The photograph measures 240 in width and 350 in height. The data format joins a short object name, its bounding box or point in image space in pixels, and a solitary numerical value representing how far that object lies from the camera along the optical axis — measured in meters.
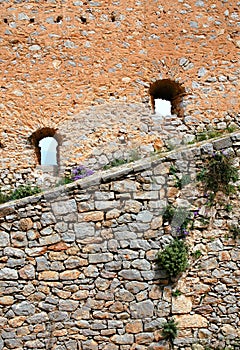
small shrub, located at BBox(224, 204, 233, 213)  5.54
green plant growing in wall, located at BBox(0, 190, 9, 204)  7.44
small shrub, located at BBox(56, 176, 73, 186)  7.74
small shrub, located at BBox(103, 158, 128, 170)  7.94
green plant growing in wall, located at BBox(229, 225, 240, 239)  5.43
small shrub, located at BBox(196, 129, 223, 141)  8.32
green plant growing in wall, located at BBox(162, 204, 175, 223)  5.38
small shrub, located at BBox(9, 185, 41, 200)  7.57
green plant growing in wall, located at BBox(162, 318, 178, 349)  5.12
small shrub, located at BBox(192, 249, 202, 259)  5.37
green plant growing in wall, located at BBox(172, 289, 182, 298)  5.25
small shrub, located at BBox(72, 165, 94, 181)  7.89
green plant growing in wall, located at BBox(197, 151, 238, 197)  5.55
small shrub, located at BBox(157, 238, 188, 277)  5.23
